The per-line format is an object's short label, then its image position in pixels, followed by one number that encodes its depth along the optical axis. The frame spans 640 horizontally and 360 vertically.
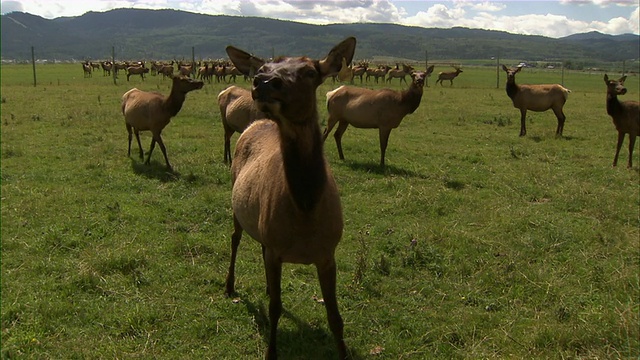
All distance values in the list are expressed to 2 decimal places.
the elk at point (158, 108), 10.95
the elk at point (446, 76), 39.53
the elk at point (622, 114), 11.67
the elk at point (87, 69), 43.49
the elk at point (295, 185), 3.12
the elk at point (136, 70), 38.59
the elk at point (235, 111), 10.27
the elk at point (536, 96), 16.88
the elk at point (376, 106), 11.73
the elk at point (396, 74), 41.59
